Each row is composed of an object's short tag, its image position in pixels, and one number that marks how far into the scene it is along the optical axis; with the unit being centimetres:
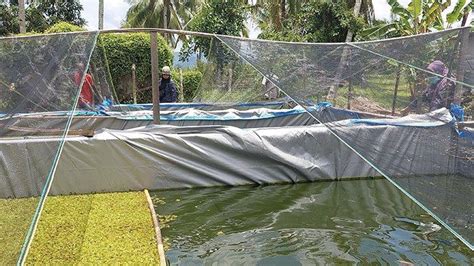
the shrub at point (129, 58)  1091
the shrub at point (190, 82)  1320
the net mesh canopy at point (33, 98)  318
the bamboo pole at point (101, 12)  1493
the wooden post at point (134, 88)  888
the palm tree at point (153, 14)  1941
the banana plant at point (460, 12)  959
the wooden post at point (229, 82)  651
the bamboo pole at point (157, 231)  322
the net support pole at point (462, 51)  398
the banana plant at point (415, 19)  983
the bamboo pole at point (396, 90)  334
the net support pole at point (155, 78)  553
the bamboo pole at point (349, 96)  392
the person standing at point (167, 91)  793
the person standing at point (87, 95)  607
